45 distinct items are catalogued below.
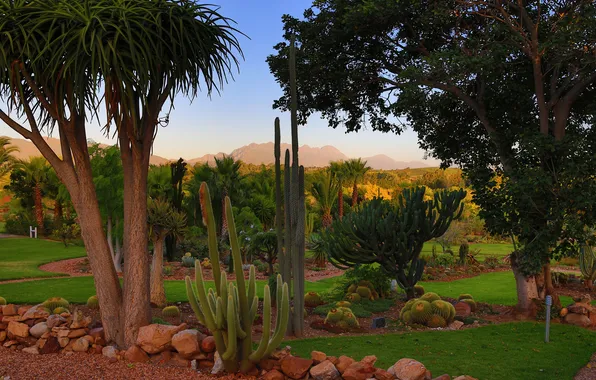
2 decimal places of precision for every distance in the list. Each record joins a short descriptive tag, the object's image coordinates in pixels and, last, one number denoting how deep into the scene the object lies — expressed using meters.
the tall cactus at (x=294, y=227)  8.75
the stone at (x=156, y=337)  6.70
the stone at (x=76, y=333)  7.29
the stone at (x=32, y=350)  7.14
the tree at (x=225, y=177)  22.89
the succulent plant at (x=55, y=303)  9.34
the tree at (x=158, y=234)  11.08
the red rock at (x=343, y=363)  5.71
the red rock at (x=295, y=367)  5.71
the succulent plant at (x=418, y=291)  13.13
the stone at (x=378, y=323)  9.80
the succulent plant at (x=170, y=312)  9.94
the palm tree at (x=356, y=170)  33.17
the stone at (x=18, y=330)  7.49
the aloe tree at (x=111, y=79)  6.75
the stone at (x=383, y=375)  5.48
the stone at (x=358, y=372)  5.54
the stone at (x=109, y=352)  6.83
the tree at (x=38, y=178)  29.84
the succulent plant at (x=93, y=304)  10.42
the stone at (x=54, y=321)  7.50
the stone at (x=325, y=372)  5.60
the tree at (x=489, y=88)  10.31
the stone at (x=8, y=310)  7.95
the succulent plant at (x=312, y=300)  11.93
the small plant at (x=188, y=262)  18.72
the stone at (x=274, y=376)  5.76
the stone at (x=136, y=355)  6.68
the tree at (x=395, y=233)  11.43
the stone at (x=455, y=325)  9.81
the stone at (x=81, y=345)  7.11
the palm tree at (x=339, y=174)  30.20
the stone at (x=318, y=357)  5.90
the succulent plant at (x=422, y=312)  9.88
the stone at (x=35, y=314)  7.72
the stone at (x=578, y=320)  10.42
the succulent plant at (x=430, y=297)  10.45
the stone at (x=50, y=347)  7.12
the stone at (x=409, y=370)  5.46
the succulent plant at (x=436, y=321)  9.79
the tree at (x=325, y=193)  29.33
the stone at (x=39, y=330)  7.43
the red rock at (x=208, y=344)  6.50
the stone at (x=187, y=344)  6.48
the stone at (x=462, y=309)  10.96
